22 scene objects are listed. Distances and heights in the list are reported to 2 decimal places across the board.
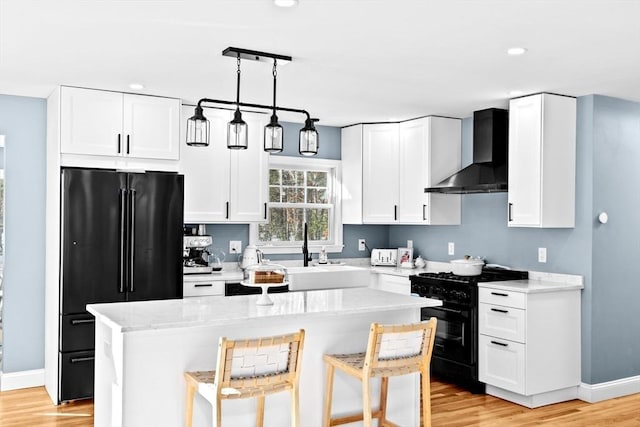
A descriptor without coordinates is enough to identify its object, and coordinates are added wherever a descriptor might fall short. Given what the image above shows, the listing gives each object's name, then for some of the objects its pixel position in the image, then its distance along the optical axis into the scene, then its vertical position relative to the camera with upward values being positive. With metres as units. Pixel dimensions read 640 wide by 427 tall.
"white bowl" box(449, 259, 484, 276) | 5.30 -0.44
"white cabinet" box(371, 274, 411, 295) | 5.74 -0.66
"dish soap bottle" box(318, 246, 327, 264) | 6.17 -0.42
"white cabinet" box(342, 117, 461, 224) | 5.80 +0.47
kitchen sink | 5.41 -0.57
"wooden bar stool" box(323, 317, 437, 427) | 3.14 -0.77
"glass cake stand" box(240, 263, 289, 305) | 3.36 -0.34
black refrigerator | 4.50 -0.28
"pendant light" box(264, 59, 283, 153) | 3.50 +0.46
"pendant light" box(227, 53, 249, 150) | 3.41 +0.47
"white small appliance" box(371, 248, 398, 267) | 6.54 -0.44
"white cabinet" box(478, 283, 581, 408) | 4.57 -0.99
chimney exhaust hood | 5.19 +0.57
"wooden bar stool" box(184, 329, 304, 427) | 2.75 -0.75
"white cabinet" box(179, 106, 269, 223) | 5.23 +0.36
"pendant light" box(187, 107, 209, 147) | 3.35 +0.48
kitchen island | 2.98 -0.70
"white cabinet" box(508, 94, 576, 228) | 4.71 +0.46
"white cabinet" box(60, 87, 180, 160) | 4.56 +0.71
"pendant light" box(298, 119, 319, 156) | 3.54 +0.45
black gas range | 4.92 -0.87
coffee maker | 5.30 -0.34
